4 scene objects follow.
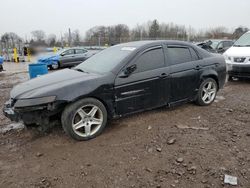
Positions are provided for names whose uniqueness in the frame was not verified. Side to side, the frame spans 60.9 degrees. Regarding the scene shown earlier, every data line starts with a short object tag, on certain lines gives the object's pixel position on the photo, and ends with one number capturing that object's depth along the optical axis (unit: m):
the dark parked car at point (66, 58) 13.92
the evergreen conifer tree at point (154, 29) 45.81
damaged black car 3.19
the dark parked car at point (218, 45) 12.97
